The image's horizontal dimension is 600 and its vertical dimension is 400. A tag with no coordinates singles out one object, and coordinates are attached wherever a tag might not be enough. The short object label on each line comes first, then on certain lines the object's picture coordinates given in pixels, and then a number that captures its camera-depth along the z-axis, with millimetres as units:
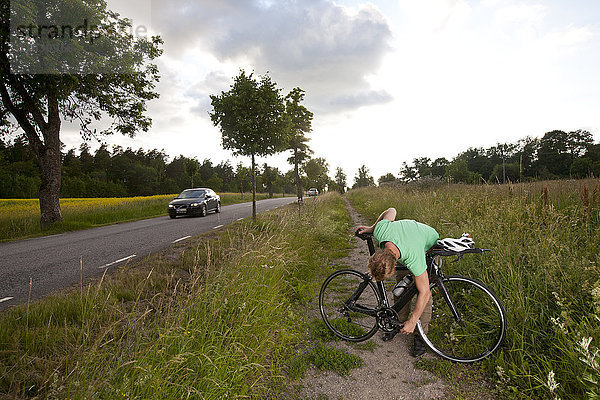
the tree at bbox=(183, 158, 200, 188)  46816
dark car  14961
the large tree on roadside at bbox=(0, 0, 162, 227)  10117
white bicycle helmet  2880
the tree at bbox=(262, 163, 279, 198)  43788
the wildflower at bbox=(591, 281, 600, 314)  2084
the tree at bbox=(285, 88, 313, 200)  24317
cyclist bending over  2676
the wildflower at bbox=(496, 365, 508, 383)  2400
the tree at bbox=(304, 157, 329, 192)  34228
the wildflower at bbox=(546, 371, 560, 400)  1788
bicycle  2898
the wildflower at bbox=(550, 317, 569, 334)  2210
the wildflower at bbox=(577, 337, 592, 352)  1715
